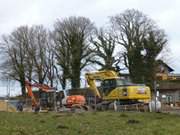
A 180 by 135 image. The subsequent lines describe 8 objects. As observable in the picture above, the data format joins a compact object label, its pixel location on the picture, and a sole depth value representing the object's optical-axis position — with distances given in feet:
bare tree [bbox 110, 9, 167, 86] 220.53
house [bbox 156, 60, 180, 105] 223.42
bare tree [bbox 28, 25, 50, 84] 225.34
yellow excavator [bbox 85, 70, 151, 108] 128.31
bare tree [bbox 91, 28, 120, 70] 225.18
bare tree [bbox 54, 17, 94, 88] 219.09
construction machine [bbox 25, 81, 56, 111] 144.67
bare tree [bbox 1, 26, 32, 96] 223.58
